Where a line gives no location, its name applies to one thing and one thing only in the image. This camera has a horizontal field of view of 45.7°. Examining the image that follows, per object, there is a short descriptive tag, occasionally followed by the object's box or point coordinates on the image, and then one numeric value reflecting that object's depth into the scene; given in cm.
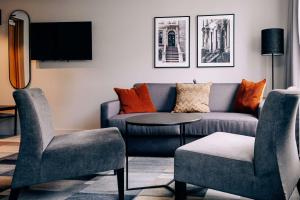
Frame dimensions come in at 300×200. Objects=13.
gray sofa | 376
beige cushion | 426
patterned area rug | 261
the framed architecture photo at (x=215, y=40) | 495
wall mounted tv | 534
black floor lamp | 441
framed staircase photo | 509
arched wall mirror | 559
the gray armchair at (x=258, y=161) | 194
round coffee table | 268
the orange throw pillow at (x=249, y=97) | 409
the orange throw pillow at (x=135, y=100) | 438
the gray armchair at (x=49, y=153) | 235
